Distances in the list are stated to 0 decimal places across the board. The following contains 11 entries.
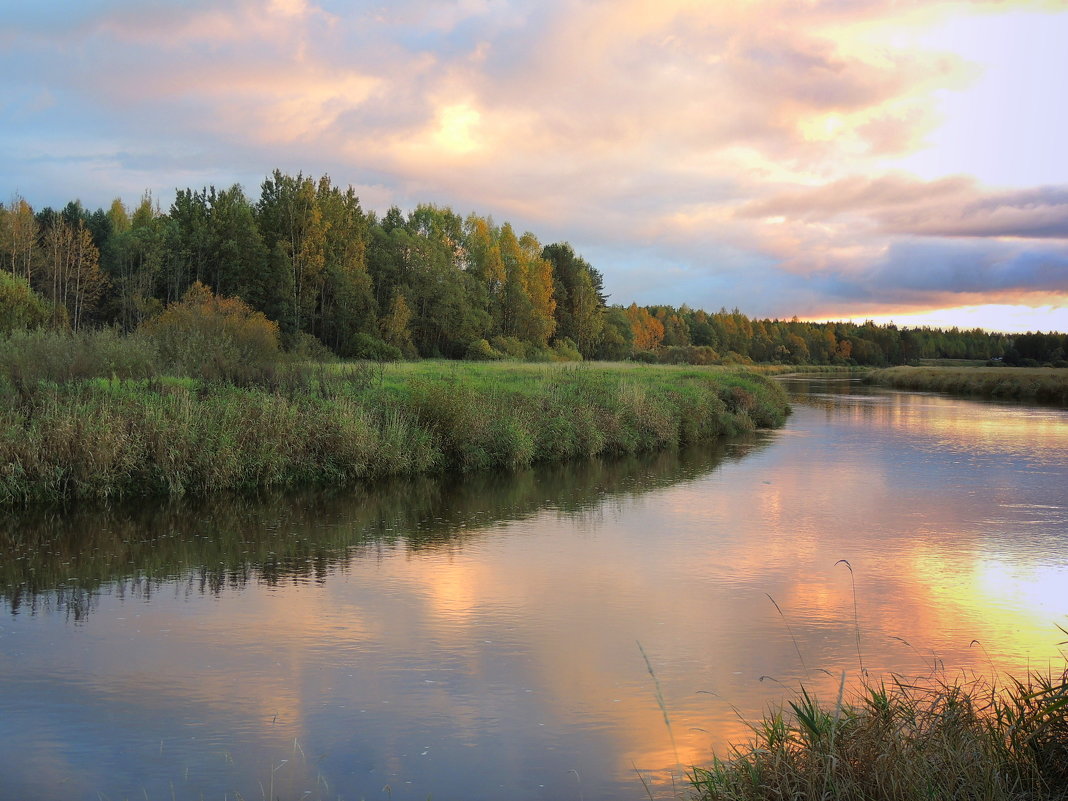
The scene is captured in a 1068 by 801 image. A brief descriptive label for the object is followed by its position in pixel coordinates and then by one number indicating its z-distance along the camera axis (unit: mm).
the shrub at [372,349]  44356
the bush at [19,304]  30859
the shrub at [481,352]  48938
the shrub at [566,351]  56825
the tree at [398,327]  48188
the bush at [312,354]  20912
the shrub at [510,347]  52312
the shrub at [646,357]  63125
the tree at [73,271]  48469
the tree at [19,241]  48188
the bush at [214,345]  17062
